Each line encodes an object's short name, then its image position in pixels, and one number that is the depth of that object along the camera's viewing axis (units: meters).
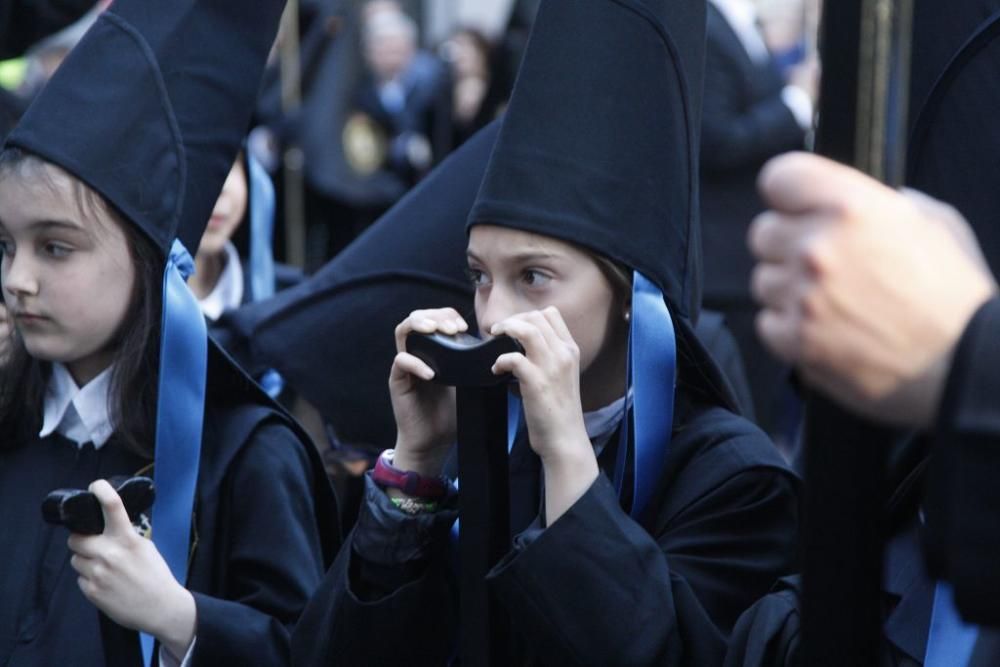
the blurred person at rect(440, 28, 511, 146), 11.74
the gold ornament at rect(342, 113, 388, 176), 11.84
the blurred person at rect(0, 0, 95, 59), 4.63
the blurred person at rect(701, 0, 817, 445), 6.73
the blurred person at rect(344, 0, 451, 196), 11.92
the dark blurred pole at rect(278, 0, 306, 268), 11.19
